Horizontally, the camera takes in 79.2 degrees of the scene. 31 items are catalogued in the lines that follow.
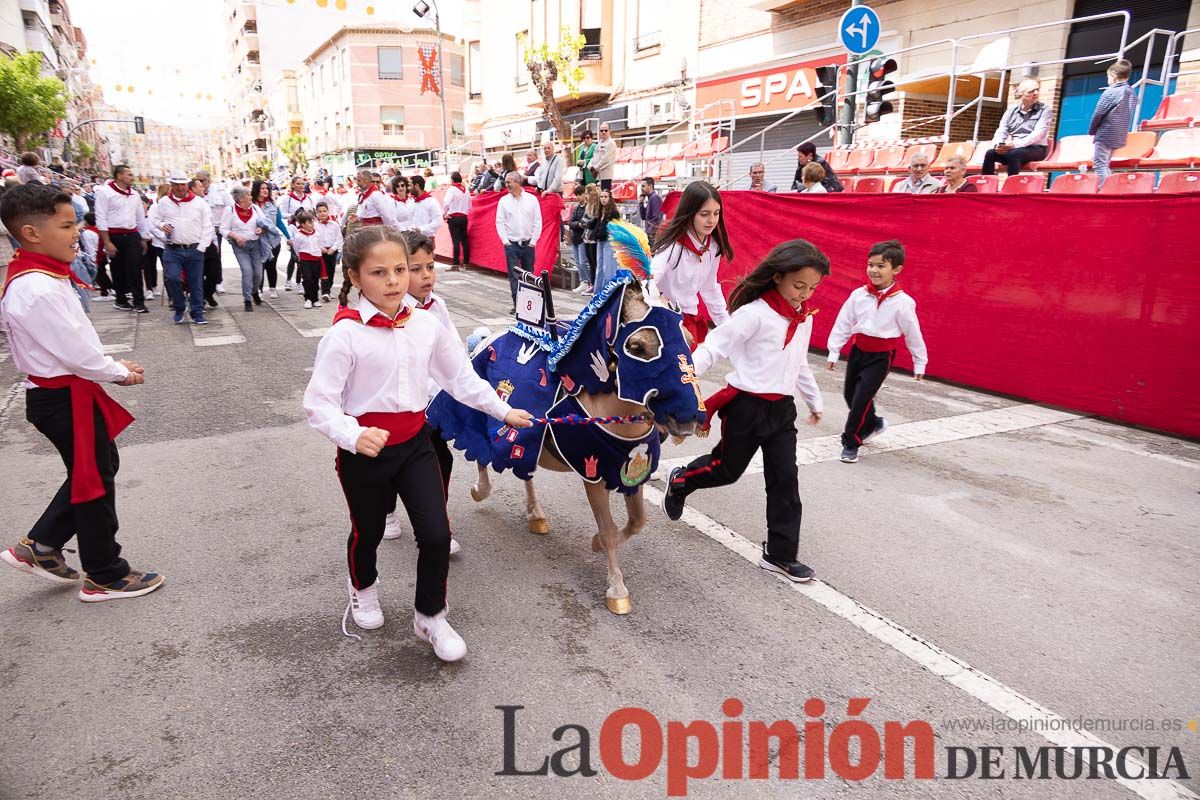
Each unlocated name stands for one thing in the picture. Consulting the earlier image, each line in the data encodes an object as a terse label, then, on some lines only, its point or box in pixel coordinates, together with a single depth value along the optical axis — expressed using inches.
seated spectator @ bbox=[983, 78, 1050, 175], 422.0
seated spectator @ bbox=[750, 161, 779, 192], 508.4
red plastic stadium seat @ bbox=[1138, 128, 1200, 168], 394.0
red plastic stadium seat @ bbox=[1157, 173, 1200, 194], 354.1
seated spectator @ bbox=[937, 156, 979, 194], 352.8
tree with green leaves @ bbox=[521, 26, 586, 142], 1106.1
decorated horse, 114.8
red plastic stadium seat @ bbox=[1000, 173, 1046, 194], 398.3
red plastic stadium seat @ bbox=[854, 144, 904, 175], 553.8
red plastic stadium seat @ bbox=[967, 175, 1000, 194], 414.0
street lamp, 1407.5
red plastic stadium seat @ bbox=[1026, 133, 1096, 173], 442.6
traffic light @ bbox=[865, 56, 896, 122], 457.4
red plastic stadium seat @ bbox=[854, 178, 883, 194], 528.7
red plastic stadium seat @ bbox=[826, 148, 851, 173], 575.2
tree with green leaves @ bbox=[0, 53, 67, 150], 1477.9
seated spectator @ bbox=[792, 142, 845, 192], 435.8
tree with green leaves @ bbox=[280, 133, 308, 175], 2950.3
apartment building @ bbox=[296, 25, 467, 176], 2356.1
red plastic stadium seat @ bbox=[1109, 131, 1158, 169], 412.5
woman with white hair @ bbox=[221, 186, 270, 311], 465.7
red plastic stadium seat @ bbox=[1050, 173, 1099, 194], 366.9
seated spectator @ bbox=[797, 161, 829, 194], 414.3
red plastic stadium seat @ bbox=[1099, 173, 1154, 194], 358.0
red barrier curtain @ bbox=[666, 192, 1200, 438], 245.3
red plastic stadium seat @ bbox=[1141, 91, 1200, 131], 422.3
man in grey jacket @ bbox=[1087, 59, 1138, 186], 376.2
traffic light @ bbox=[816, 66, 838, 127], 512.1
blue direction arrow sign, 425.5
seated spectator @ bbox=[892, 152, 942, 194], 368.2
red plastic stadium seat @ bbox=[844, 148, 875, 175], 573.6
